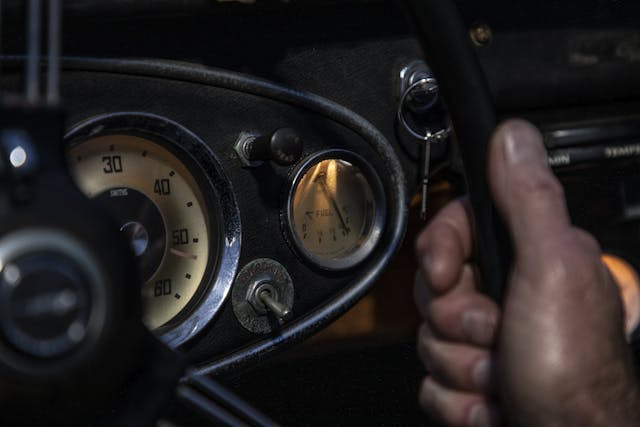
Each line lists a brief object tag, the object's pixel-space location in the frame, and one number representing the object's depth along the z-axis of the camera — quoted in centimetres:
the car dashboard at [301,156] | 60
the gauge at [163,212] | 60
